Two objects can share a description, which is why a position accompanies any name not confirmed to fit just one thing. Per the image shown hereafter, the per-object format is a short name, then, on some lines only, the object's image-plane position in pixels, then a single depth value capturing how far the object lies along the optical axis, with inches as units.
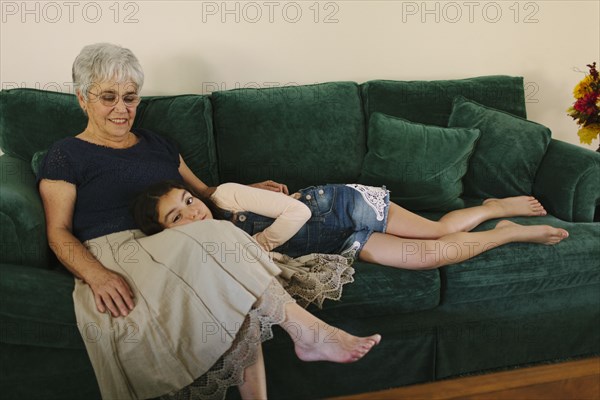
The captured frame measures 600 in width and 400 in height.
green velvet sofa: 66.4
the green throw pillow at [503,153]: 94.3
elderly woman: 60.7
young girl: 71.4
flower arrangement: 97.2
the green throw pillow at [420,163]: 92.4
